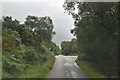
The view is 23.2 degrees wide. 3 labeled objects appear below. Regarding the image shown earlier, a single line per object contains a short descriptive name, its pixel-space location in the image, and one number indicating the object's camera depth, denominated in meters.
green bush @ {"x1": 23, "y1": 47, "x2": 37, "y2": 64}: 38.13
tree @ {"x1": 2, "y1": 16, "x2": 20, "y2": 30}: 44.31
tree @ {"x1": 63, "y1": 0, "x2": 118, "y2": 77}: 22.28
